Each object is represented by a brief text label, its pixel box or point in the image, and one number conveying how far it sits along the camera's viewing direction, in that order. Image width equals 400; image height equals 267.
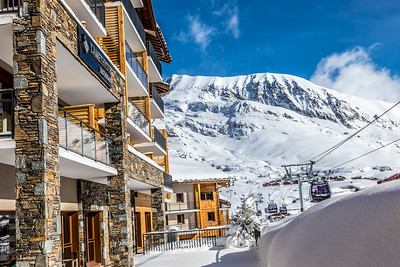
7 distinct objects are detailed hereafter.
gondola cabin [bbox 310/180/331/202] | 26.50
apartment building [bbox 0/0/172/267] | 8.41
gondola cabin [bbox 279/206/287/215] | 44.68
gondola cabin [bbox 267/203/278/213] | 41.03
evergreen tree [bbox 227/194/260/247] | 18.91
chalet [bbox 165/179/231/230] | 38.31
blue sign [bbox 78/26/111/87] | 11.12
